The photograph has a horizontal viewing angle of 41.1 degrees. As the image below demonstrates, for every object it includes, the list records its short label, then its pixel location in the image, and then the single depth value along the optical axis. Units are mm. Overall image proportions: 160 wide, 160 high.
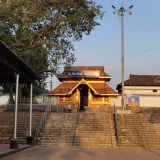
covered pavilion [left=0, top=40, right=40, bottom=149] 8718
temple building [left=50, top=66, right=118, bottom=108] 23395
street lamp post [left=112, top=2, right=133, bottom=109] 19953
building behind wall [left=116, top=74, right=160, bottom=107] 29445
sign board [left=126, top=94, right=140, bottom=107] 26701
